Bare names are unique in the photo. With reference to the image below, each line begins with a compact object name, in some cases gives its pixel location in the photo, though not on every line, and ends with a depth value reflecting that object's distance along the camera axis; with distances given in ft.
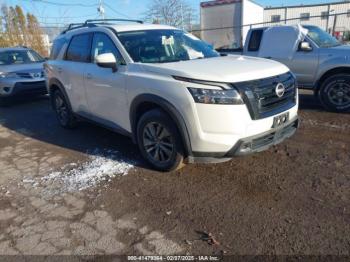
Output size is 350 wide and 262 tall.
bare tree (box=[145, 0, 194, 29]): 89.51
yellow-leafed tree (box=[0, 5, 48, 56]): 74.28
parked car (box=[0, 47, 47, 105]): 28.63
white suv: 10.75
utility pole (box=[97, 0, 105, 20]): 93.73
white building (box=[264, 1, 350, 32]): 101.24
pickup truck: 20.30
